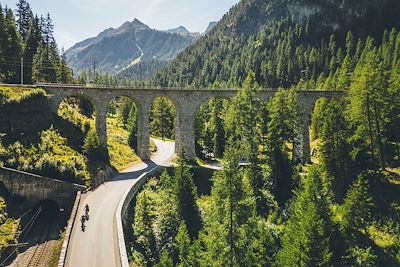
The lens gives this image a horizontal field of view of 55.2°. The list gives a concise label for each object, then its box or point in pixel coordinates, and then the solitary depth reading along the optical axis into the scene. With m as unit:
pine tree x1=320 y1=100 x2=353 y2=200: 49.84
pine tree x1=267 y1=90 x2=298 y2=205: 50.19
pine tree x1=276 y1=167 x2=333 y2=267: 31.89
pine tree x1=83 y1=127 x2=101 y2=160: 52.62
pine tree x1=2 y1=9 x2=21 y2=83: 65.75
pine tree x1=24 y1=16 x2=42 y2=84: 70.06
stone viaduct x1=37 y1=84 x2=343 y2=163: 57.78
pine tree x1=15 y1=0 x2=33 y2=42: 91.69
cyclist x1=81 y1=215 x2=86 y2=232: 31.20
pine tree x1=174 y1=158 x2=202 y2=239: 42.96
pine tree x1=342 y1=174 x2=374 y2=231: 40.91
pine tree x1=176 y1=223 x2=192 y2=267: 35.12
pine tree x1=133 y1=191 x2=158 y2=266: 38.69
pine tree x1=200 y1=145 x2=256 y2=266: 29.09
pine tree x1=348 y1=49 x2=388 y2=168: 52.53
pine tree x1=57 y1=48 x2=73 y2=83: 79.94
